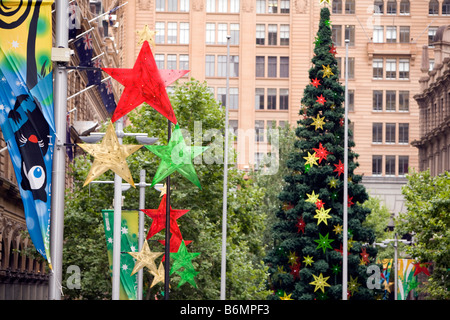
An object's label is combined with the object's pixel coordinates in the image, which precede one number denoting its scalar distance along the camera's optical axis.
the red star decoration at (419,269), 58.50
